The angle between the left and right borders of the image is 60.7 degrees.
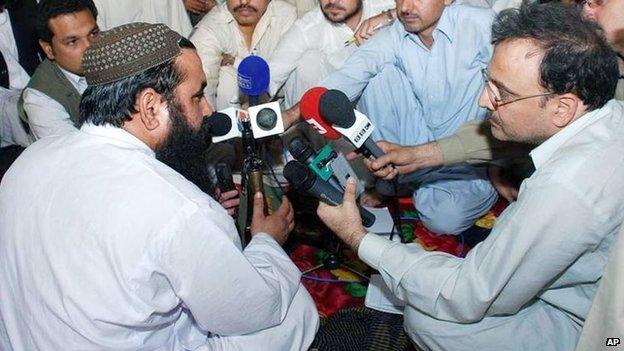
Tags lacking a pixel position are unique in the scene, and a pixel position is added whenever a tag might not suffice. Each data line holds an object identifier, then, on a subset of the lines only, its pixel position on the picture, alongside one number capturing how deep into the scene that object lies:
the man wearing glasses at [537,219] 1.41
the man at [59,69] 2.73
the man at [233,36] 3.55
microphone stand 1.98
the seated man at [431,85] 2.62
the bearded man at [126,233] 1.33
